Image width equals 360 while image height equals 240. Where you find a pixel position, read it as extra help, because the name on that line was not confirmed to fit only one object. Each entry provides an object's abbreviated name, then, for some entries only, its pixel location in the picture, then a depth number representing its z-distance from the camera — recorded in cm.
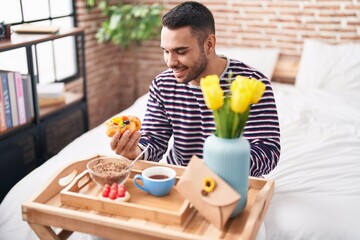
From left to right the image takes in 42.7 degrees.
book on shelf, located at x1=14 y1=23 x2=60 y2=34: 263
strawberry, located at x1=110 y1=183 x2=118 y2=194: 132
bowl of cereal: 135
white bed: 177
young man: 158
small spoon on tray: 141
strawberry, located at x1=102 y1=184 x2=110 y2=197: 130
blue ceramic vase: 116
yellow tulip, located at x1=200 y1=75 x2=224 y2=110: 113
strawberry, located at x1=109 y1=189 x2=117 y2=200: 130
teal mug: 133
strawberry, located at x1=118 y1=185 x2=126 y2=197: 131
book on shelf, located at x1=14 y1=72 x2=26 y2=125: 243
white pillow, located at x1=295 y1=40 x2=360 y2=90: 327
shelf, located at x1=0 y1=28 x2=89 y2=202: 242
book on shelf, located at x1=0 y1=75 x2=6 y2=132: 233
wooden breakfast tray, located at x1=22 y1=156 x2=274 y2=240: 117
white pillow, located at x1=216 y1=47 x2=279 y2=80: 355
